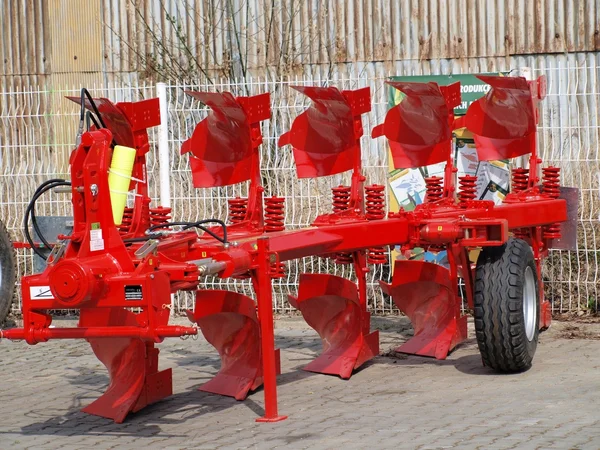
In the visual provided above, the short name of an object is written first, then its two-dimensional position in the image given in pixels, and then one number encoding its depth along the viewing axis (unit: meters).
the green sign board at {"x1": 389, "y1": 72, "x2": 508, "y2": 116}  11.23
